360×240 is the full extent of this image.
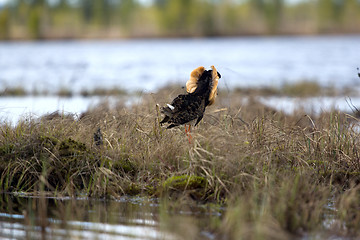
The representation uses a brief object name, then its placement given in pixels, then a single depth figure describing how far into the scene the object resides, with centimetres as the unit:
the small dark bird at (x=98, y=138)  1339
